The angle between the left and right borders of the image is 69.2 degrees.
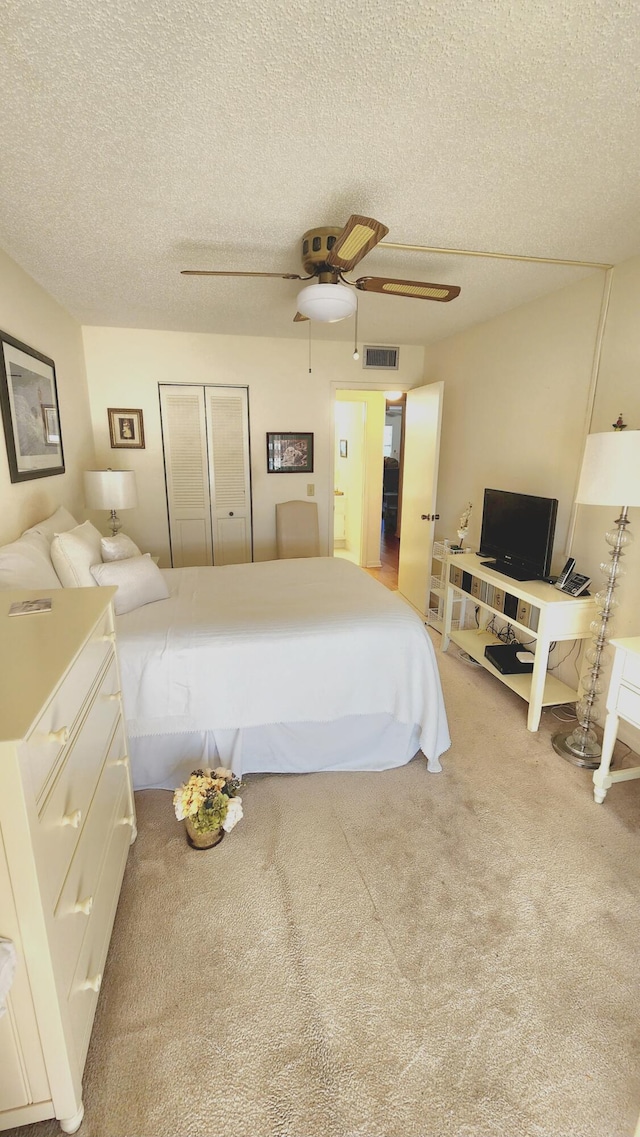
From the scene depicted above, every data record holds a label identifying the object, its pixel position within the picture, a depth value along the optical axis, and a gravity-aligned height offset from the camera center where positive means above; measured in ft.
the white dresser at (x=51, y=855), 2.76 -2.66
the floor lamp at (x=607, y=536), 6.59 -1.17
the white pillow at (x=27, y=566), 5.77 -1.41
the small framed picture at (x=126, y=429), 12.99 +0.76
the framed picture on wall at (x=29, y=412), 7.42 +0.77
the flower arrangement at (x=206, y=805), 5.71 -4.21
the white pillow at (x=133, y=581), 7.28 -1.98
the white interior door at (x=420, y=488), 12.90 -0.86
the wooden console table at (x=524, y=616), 8.16 -3.07
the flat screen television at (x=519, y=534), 8.90 -1.50
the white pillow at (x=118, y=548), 8.05 -1.58
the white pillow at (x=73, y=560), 6.86 -1.52
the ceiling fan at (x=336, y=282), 5.97 +2.57
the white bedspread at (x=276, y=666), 6.50 -2.95
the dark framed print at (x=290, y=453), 14.28 +0.15
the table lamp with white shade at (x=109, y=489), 10.50 -0.72
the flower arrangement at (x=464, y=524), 11.57 -1.64
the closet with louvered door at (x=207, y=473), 13.43 -0.46
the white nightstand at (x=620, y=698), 6.12 -3.13
